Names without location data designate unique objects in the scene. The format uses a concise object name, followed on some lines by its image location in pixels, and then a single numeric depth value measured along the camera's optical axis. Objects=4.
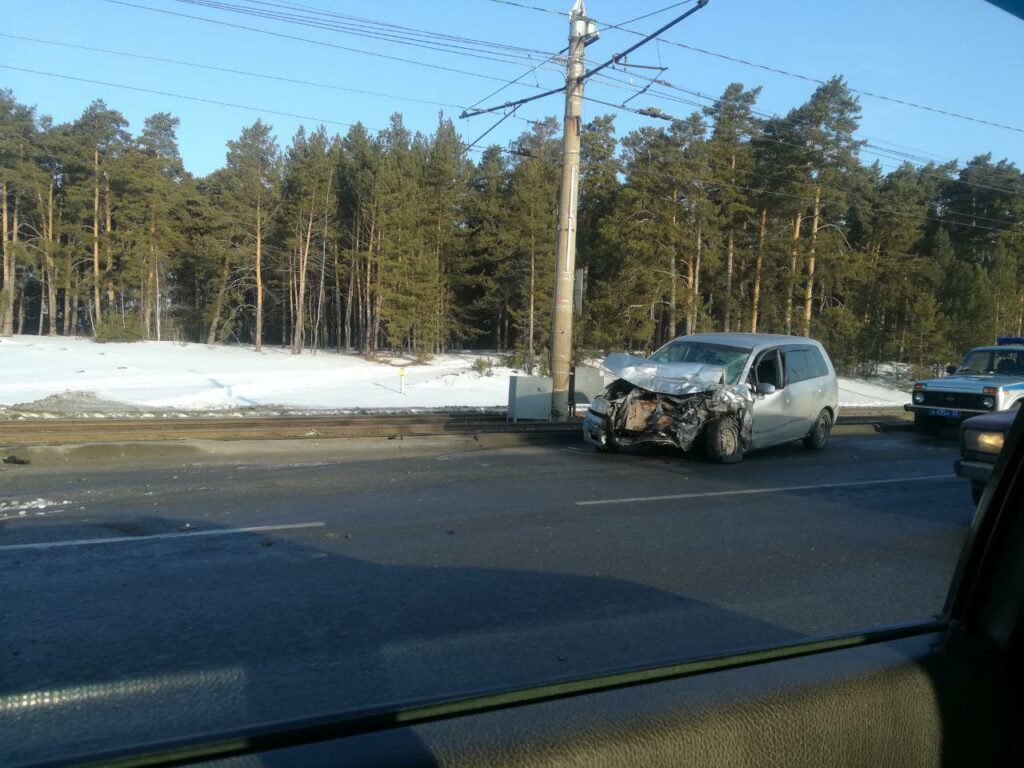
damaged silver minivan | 11.41
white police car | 14.52
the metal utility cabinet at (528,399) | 16.42
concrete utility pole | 16.52
